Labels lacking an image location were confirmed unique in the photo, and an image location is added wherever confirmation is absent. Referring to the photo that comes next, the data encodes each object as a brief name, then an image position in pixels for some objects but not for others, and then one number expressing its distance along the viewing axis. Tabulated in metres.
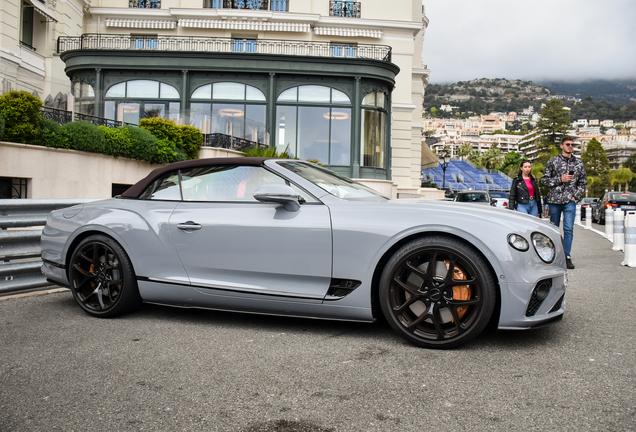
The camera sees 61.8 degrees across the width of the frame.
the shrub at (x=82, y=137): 13.45
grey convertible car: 3.46
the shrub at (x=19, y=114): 12.09
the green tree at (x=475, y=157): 158.38
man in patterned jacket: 8.11
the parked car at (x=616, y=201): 23.52
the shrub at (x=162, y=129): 16.61
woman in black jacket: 8.85
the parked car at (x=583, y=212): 31.90
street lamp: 37.78
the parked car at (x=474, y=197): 17.45
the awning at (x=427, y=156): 36.78
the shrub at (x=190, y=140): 17.42
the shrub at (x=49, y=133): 12.96
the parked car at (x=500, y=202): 17.82
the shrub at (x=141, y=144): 15.24
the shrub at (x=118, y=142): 14.67
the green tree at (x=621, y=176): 115.38
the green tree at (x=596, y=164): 114.88
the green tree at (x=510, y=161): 152.88
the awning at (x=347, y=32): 28.42
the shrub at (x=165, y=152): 15.95
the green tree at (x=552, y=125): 89.19
